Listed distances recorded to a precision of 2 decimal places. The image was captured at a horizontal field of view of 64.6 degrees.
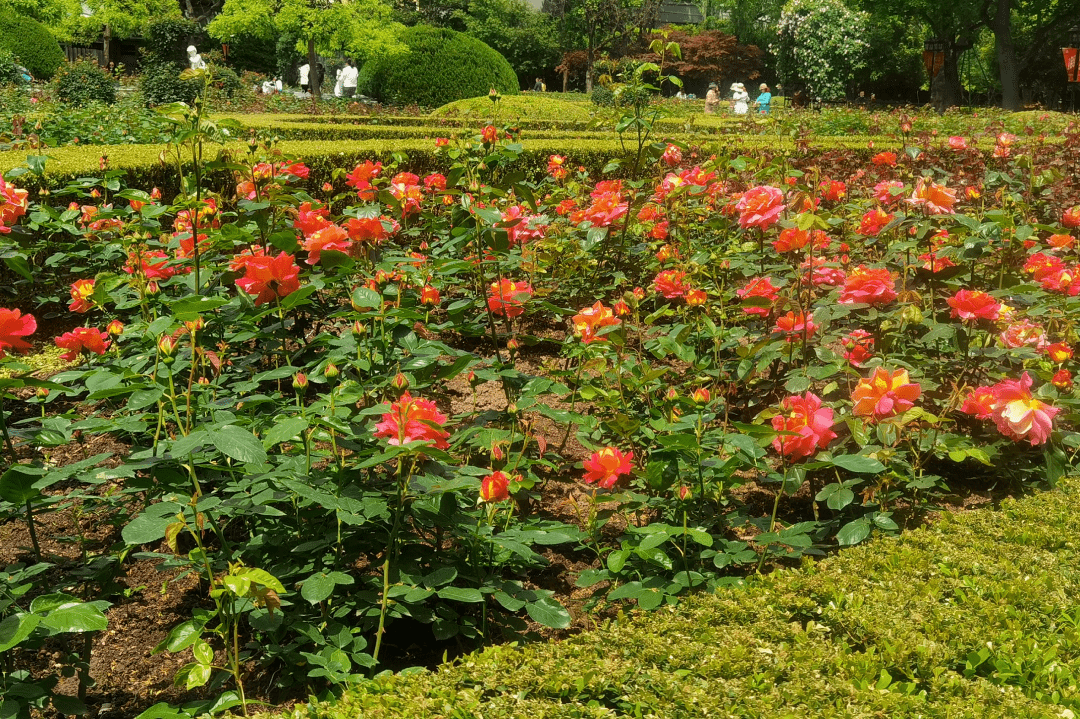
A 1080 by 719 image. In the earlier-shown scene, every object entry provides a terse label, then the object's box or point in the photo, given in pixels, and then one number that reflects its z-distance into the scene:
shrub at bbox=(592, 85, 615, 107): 20.65
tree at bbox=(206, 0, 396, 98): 19.34
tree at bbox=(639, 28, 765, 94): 37.09
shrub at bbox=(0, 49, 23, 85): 17.42
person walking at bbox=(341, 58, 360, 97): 22.69
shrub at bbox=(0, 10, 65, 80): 23.92
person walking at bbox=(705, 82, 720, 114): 23.70
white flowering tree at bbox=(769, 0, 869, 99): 25.58
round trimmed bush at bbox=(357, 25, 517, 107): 17.89
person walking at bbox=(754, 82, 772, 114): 20.19
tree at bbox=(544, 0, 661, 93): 34.56
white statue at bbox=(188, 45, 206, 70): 20.38
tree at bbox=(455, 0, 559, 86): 35.81
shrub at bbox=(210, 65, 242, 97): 16.86
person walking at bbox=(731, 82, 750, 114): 22.61
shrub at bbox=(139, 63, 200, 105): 13.93
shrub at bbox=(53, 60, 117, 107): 13.59
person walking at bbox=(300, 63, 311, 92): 26.20
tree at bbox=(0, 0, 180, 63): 25.02
